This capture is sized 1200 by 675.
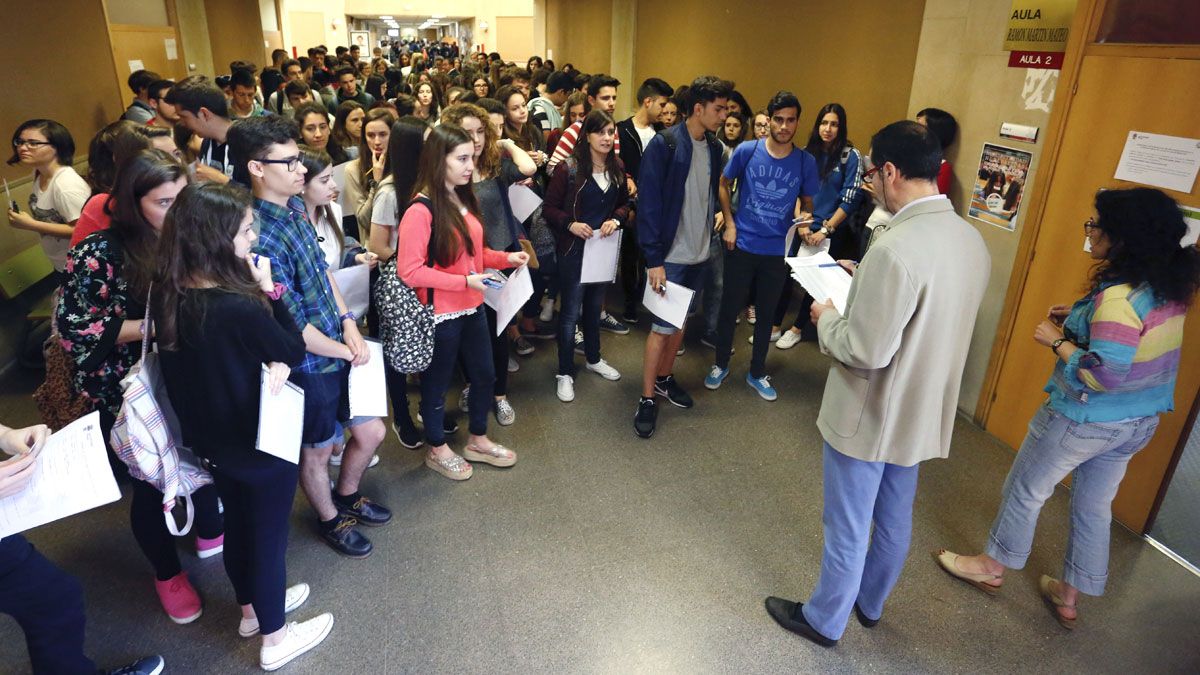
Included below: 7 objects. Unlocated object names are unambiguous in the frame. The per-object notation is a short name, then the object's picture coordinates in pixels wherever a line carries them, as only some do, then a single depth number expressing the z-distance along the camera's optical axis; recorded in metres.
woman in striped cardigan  1.97
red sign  3.11
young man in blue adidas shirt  3.62
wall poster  3.31
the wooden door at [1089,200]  2.64
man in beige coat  1.74
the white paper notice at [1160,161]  2.59
